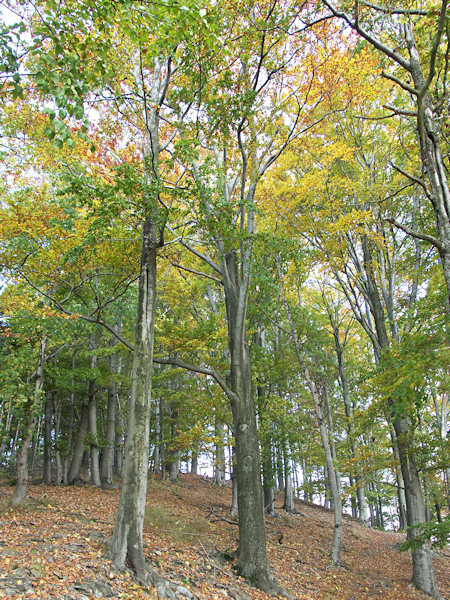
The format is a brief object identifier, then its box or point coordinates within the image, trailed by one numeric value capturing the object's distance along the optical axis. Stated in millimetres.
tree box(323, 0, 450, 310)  4070
